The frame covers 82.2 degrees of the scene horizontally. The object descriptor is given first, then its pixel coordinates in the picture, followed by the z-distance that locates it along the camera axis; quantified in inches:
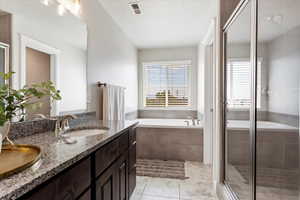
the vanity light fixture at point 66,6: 60.2
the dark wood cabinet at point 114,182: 42.8
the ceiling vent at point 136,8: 88.0
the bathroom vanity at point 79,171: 22.8
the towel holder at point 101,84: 87.5
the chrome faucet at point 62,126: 51.2
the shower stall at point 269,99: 50.0
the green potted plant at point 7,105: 30.4
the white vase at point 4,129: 32.3
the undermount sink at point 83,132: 58.5
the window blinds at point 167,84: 165.0
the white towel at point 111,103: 86.8
